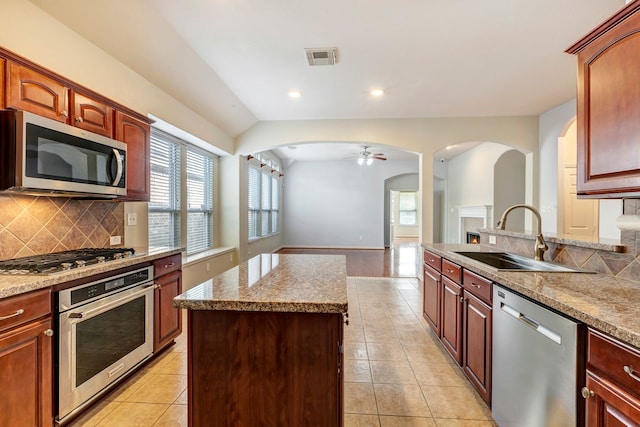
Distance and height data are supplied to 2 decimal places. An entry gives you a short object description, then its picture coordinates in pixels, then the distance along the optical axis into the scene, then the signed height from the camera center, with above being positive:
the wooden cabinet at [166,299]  2.39 -0.73
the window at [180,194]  3.50 +0.27
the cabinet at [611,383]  0.92 -0.57
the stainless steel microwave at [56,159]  1.53 +0.33
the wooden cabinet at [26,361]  1.33 -0.72
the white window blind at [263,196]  6.79 +0.48
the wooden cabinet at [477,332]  1.79 -0.78
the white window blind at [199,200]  4.31 +0.21
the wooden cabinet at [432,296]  2.70 -0.81
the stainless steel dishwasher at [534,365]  1.14 -0.69
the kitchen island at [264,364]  1.24 -0.65
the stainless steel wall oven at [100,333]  1.62 -0.77
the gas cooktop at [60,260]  1.57 -0.28
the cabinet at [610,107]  1.27 +0.51
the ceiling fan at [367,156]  7.01 +1.43
